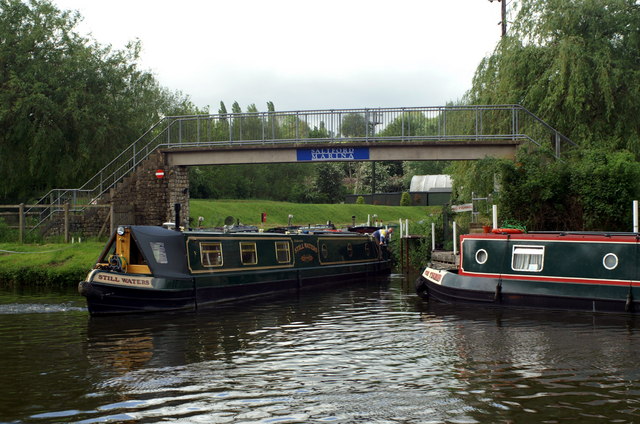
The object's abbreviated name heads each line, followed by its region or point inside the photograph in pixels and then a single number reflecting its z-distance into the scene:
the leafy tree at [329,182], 76.31
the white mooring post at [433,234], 26.91
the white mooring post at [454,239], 22.44
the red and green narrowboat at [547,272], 16.91
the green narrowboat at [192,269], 17.06
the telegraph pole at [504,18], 34.51
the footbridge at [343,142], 29.94
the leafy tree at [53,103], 33.69
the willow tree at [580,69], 28.47
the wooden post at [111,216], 28.53
